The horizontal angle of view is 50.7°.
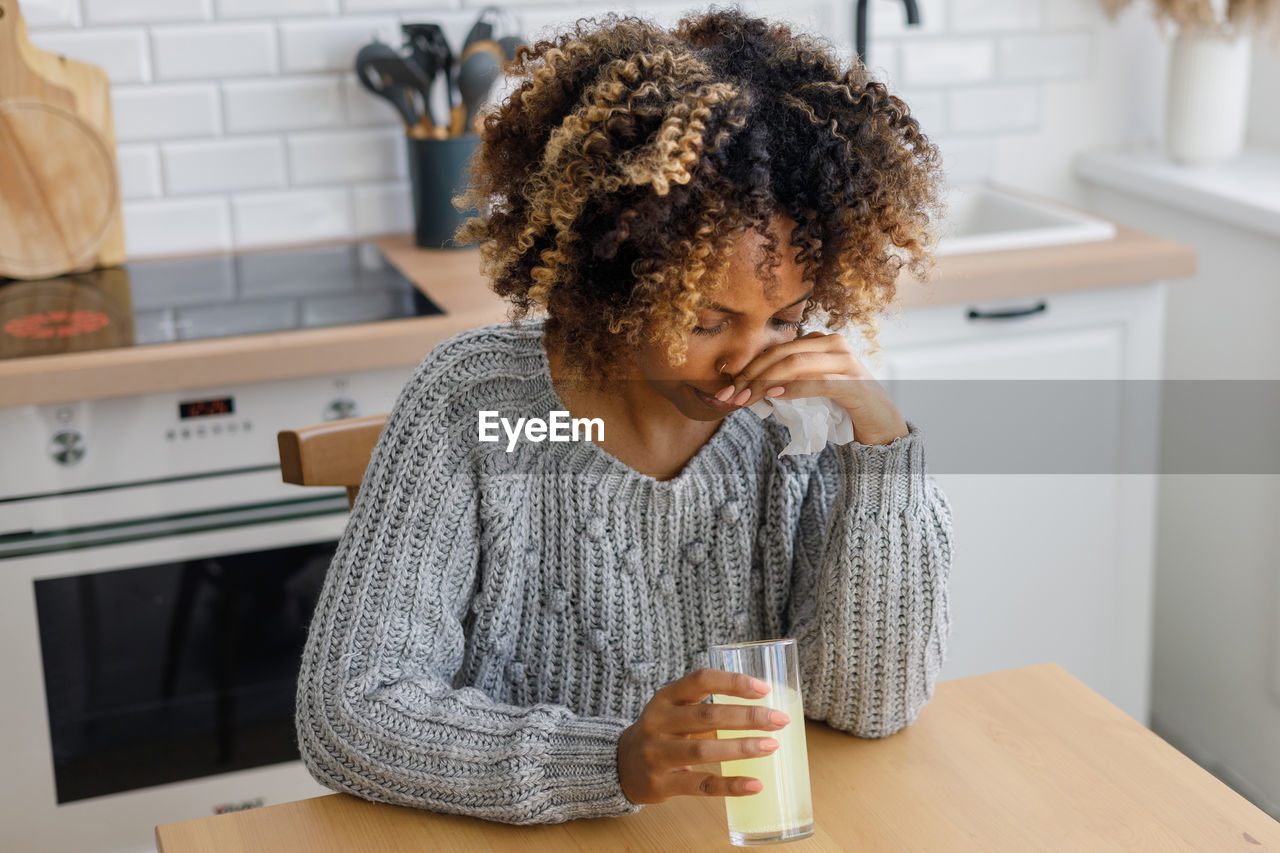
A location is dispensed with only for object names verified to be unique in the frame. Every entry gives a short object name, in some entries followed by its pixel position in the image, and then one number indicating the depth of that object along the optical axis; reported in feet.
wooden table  3.11
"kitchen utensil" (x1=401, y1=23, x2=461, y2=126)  7.22
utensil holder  7.25
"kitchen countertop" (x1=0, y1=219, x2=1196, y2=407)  5.60
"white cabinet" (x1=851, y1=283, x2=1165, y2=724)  7.03
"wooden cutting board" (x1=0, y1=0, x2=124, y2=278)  6.68
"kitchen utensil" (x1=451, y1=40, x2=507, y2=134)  7.06
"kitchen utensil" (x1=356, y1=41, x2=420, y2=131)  7.23
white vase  8.22
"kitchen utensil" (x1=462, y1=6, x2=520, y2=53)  7.56
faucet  7.29
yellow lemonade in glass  2.97
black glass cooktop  6.02
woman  3.16
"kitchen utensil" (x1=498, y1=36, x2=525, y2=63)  7.32
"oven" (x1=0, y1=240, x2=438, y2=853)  5.90
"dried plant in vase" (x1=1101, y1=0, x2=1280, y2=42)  7.82
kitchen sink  7.14
